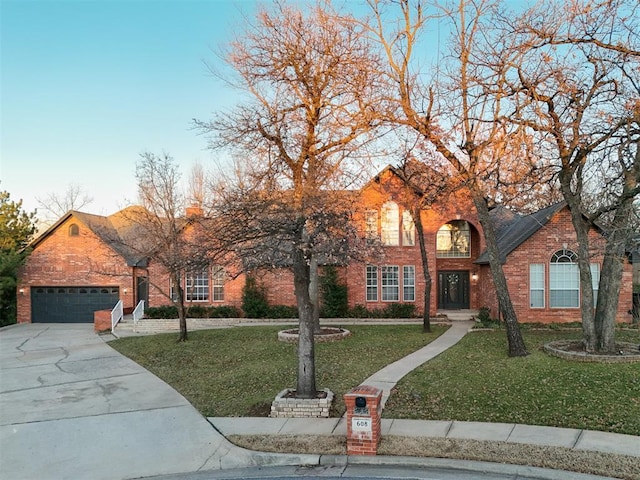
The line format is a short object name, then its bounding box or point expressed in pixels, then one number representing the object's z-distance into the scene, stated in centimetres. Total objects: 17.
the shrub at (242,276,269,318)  2352
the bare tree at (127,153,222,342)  1706
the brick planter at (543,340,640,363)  1169
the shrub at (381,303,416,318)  2267
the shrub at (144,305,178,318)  2370
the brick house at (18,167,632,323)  2009
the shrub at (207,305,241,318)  2378
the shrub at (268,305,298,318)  2319
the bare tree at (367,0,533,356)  1231
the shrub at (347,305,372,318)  2286
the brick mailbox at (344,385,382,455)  732
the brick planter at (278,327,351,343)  1665
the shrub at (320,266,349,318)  2284
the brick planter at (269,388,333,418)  906
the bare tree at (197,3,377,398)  1080
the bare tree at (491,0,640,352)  1141
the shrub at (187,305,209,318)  2378
